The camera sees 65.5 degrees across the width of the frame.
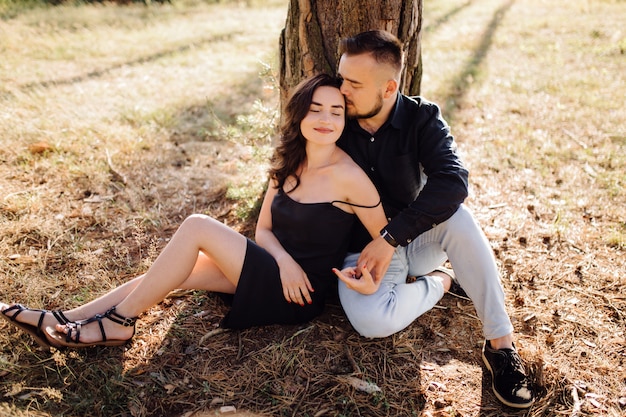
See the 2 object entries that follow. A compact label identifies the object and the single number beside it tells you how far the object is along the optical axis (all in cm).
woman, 249
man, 246
